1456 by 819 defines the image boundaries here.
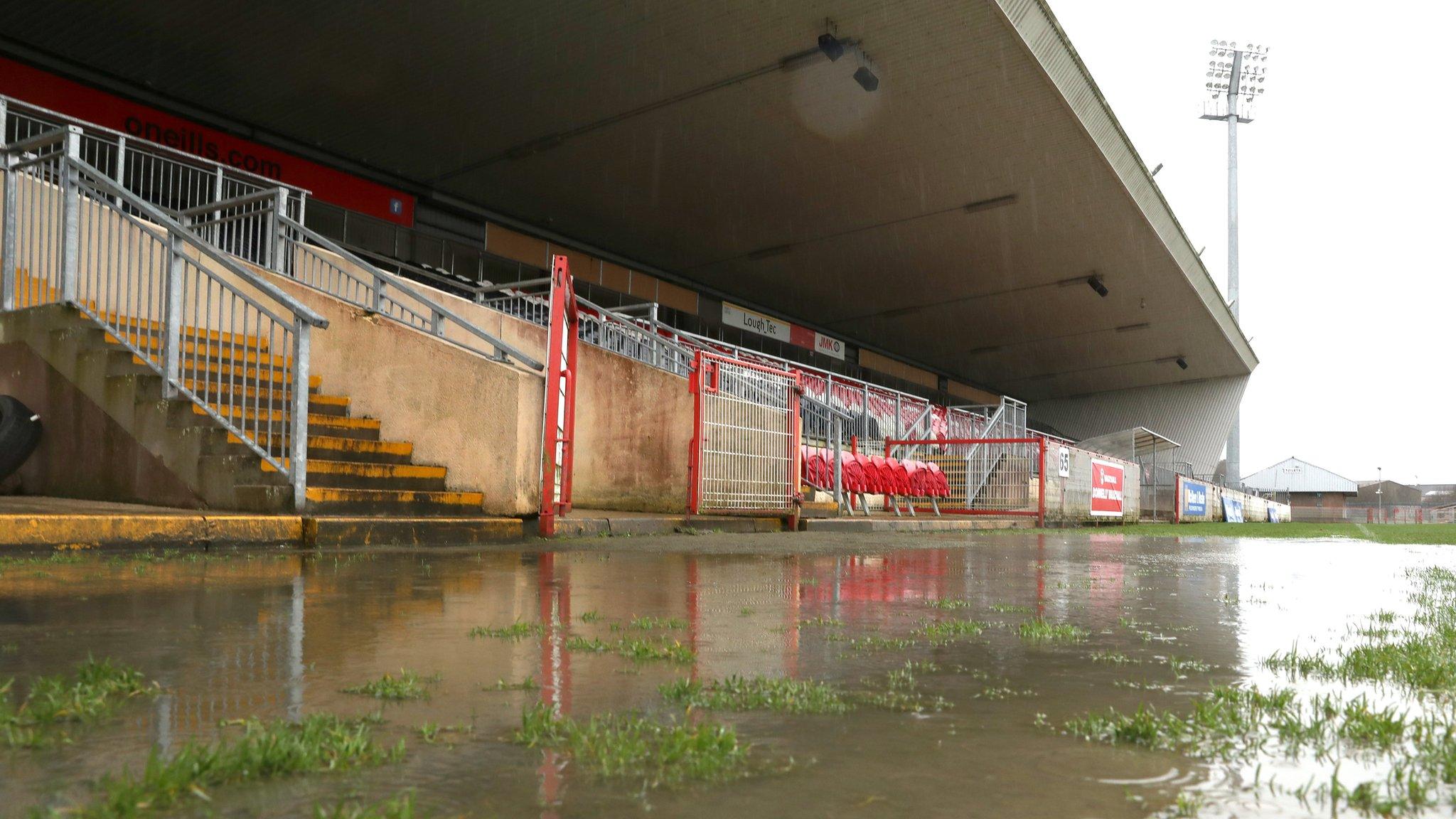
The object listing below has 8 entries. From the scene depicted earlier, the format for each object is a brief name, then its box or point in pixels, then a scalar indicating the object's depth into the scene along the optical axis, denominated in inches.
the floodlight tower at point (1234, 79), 2453.2
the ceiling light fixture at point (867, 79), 788.0
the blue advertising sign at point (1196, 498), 1354.6
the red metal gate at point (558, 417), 402.6
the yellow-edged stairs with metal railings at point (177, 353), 340.5
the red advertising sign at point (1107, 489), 940.0
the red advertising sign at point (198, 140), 715.4
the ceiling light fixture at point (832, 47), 748.6
